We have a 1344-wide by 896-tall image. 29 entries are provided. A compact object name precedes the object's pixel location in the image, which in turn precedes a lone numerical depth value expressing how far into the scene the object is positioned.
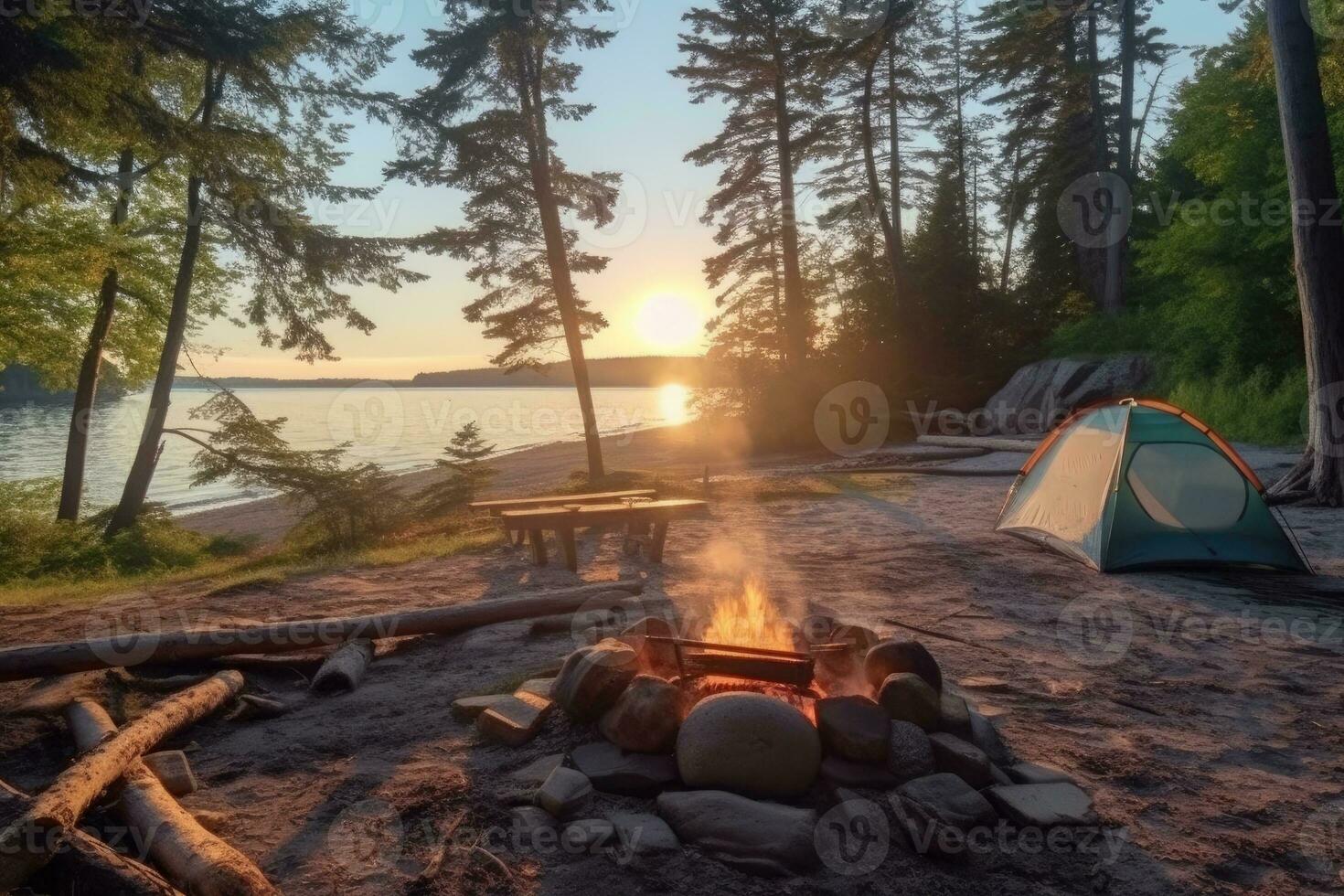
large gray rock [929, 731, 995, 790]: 3.77
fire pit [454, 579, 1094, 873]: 3.46
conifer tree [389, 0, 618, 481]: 17.81
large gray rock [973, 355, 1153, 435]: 24.05
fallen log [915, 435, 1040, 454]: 18.89
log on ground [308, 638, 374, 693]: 5.44
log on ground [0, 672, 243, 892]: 2.92
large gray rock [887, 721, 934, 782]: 3.77
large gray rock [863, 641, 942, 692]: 4.30
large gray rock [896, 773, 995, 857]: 3.35
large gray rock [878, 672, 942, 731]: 4.02
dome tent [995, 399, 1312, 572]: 8.17
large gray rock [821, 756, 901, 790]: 3.69
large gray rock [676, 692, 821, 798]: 3.62
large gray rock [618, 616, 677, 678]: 4.50
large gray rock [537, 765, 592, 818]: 3.56
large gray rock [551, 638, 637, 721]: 4.23
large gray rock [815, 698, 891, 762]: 3.78
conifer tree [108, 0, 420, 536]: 12.52
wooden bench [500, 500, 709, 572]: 9.11
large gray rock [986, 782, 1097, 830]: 3.51
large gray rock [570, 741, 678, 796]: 3.75
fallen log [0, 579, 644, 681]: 5.13
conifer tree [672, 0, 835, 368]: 26.02
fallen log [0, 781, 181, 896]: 2.83
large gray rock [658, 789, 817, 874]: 3.23
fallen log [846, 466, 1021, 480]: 17.02
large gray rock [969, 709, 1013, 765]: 4.05
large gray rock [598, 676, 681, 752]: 3.93
